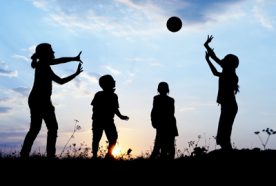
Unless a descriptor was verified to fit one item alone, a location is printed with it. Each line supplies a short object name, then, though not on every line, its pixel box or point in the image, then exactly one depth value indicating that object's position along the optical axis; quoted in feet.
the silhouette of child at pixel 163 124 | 35.76
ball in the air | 37.78
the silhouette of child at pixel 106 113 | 33.73
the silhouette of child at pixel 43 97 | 28.14
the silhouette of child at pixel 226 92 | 31.63
